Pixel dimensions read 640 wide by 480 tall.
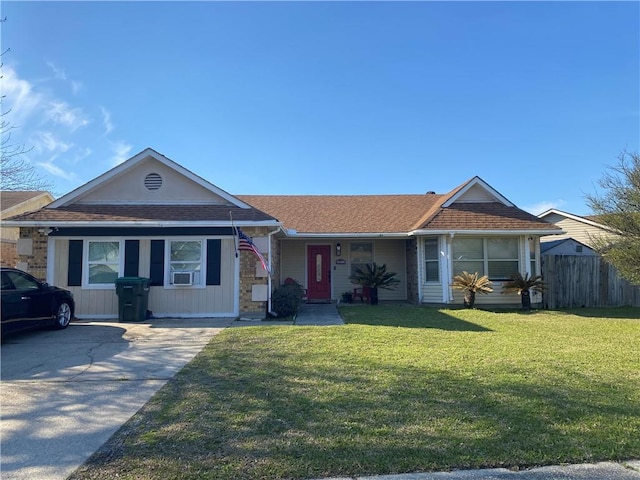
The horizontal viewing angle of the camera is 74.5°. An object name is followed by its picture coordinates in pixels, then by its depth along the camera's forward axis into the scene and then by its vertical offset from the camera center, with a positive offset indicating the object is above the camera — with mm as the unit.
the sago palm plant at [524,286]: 13891 -532
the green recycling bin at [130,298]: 10883 -636
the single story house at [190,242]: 11805 +920
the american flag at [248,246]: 11398 +716
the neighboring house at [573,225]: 18084 +2059
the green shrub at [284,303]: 11812 -863
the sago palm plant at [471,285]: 13750 -479
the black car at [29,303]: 8164 -605
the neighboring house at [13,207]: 17703 +3254
